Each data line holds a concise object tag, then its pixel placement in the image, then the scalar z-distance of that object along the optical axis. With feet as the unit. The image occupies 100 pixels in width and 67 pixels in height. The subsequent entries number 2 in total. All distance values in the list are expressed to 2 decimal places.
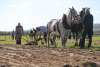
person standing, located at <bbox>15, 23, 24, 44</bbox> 45.27
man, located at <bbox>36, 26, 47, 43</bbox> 42.90
